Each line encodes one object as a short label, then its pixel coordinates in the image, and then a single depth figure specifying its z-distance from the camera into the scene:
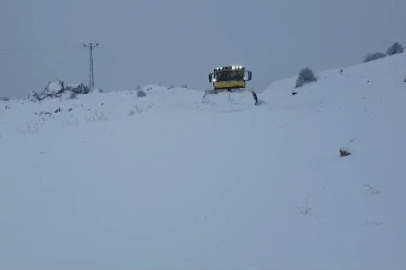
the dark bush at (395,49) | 29.09
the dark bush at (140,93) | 26.80
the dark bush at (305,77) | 24.88
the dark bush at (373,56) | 30.68
